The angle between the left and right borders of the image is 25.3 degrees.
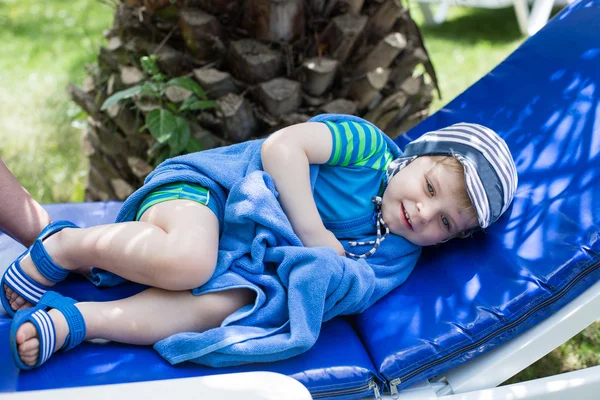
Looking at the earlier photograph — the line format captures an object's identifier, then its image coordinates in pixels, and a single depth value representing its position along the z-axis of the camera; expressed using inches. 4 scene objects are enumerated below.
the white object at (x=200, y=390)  62.4
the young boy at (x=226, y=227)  69.2
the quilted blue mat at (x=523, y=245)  69.6
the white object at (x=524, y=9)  159.1
